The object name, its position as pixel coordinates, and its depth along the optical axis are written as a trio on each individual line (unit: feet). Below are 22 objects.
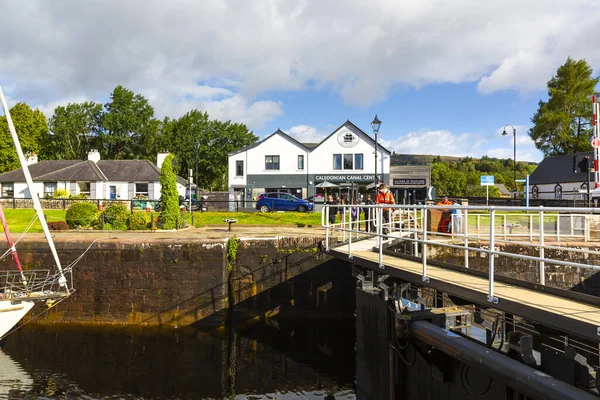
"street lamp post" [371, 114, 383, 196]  62.59
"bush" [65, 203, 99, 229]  67.21
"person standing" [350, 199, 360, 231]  65.64
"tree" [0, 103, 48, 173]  196.65
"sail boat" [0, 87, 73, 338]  41.52
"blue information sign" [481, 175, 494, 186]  75.10
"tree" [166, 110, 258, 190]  228.22
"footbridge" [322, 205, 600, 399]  16.08
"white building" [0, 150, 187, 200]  146.10
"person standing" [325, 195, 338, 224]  73.83
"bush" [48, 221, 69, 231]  66.13
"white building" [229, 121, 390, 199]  147.33
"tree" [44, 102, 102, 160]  227.20
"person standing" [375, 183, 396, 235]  46.75
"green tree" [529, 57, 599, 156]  167.63
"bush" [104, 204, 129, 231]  67.05
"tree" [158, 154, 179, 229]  68.28
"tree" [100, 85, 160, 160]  228.63
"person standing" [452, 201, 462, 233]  45.41
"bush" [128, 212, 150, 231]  67.82
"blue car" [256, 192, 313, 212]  105.87
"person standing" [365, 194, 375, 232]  50.23
